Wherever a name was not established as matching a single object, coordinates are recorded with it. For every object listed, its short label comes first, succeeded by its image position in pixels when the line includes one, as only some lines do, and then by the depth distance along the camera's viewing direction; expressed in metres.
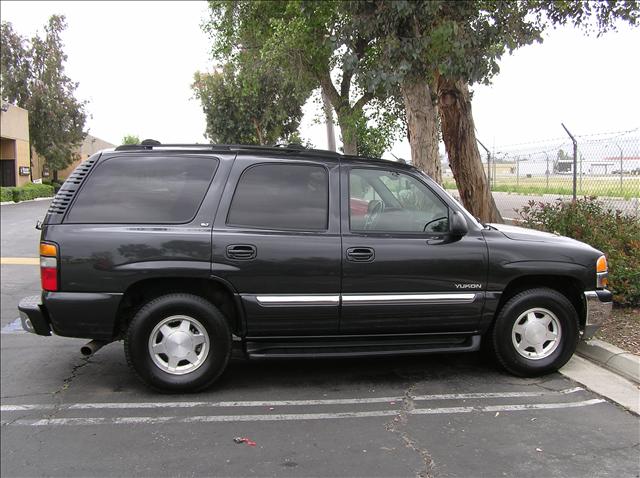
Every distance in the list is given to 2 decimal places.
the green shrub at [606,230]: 5.98
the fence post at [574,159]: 9.60
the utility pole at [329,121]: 18.73
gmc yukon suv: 4.14
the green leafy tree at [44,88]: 38.72
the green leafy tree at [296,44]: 12.73
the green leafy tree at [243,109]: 29.92
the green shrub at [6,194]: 28.68
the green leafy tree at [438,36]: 6.59
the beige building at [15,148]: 33.72
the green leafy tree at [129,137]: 68.84
